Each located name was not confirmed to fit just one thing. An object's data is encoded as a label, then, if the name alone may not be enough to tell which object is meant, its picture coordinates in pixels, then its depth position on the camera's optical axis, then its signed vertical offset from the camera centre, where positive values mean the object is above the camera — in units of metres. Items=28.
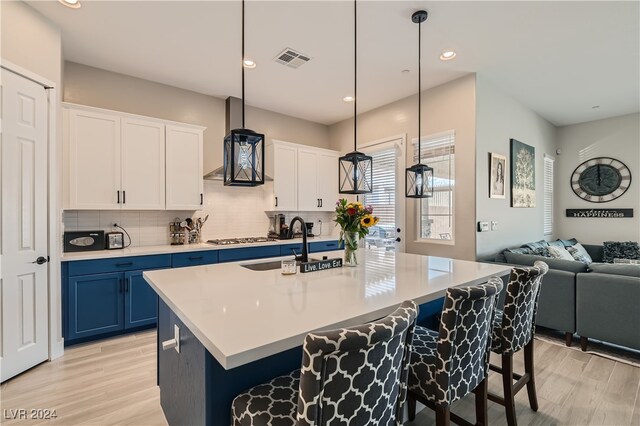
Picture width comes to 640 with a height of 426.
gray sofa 2.75 -0.87
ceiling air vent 3.21 +1.70
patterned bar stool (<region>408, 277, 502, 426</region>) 1.31 -0.67
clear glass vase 2.25 -0.26
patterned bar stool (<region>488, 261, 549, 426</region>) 1.76 -0.67
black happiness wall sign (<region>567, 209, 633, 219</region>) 5.18 -0.01
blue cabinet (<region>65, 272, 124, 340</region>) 2.94 -0.92
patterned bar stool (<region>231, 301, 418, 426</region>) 0.82 -0.51
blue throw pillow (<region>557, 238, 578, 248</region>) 5.12 -0.52
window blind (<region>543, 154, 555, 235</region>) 5.61 +0.34
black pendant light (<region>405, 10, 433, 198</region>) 2.79 +0.34
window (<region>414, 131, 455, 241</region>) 3.92 +0.30
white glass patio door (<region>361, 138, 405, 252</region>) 4.49 +0.28
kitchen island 1.03 -0.41
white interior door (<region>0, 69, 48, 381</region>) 2.36 -0.10
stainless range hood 4.38 +1.46
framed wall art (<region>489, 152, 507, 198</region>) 3.88 +0.50
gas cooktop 4.00 -0.39
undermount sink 2.28 -0.41
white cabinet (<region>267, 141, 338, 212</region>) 4.75 +0.61
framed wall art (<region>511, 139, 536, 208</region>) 4.35 +0.58
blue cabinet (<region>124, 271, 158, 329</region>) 3.22 -0.96
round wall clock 5.24 +0.59
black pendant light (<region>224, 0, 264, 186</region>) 1.79 +0.33
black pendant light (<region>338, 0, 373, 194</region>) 2.37 +0.33
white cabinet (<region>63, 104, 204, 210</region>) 3.16 +0.60
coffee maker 4.76 -0.22
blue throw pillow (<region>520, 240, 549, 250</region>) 4.21 -0.47
